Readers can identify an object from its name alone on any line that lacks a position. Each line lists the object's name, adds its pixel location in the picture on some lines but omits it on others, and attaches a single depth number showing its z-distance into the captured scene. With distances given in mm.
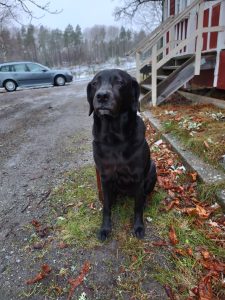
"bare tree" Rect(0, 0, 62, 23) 7898
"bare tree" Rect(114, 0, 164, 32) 14165
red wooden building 4672
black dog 1690
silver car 13050
